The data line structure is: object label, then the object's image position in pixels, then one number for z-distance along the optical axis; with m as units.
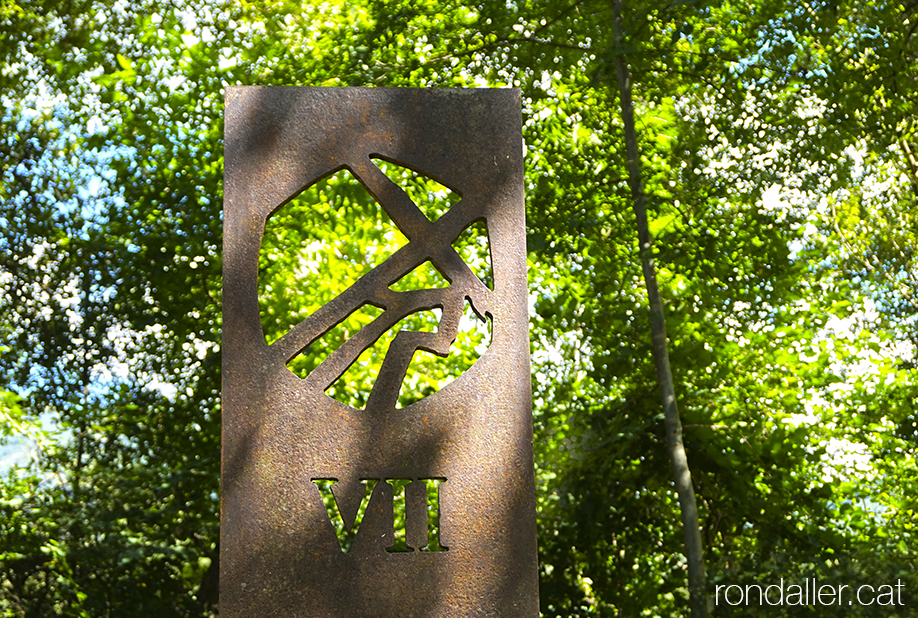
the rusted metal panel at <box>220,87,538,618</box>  2.94
